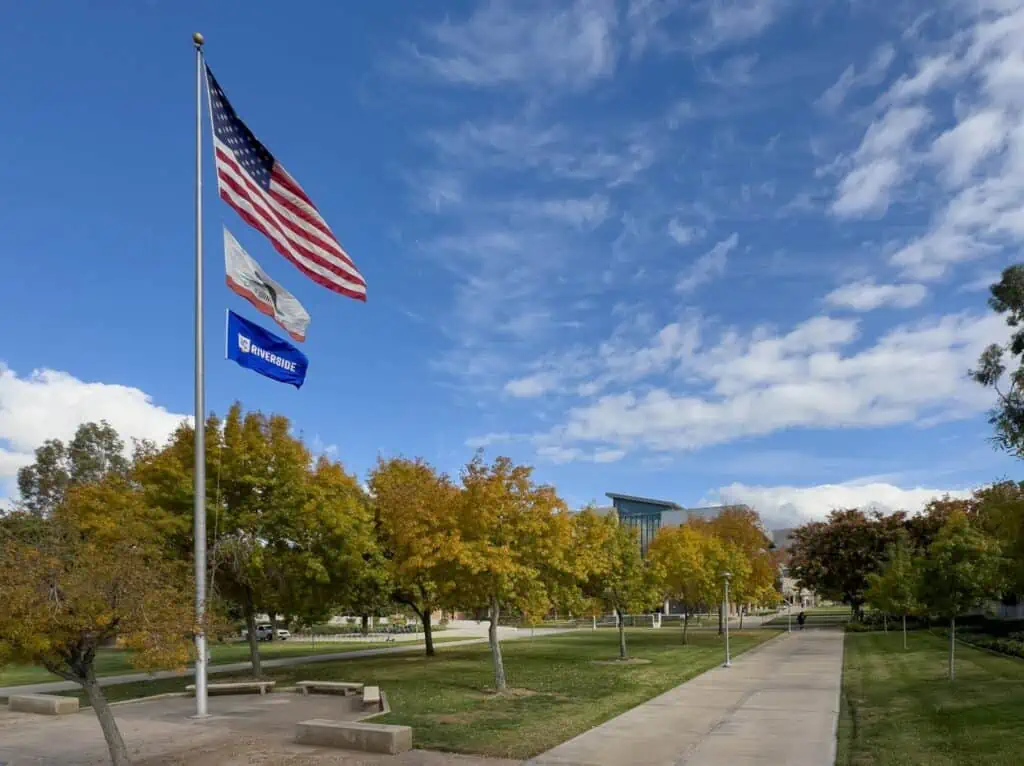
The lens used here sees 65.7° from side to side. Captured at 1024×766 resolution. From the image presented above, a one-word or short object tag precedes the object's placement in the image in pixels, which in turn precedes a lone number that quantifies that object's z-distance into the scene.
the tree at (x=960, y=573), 20.62
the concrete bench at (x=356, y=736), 12.38
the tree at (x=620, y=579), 29.81
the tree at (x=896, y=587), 29.17
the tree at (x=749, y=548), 44.53
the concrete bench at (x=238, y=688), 20.22
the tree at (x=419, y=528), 19.00
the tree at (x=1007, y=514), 13.01
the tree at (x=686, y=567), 37.53
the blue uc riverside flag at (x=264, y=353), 15.63
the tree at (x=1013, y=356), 17.50
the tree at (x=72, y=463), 61.75
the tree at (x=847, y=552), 54.41
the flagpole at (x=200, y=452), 15.30
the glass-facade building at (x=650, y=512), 112.62
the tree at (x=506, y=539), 19.08
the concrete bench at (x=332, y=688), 20.19
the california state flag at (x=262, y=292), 15.90
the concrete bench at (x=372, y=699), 17.58
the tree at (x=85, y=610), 9.16
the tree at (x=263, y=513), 22.00
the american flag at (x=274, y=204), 15.91
